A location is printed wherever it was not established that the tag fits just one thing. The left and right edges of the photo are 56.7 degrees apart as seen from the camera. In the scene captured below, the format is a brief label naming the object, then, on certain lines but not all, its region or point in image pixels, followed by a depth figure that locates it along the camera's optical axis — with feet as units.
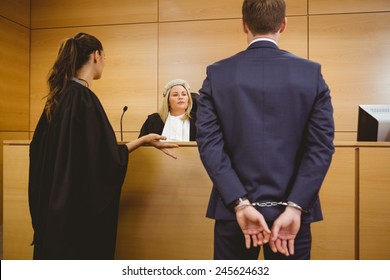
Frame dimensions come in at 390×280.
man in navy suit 3.46
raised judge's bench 5.95
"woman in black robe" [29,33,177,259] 5.07
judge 10.79
